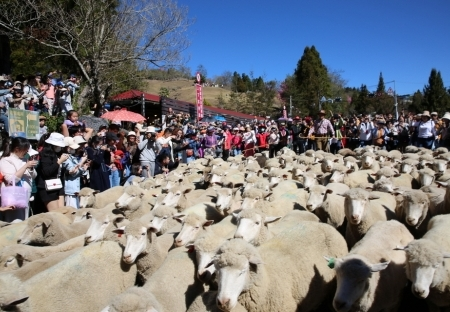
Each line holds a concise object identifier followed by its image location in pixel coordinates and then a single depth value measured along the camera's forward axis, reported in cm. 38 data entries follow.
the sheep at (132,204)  542
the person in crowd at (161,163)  898
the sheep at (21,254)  374
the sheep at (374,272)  294
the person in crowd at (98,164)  701
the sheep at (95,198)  618
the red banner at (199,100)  2376
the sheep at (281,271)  287
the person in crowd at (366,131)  1270
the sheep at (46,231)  431
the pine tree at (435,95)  5259
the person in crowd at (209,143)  1306
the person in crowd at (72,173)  604
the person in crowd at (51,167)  546
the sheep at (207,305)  290
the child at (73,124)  688
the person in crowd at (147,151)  832
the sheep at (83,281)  307
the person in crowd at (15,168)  473
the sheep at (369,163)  790
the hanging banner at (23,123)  640
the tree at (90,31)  1448
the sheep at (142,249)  358
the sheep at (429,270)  294
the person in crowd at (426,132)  1060
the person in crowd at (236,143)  1450
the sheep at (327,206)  485
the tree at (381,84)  7014
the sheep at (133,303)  242
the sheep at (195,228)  396
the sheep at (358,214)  426
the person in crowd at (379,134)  1265
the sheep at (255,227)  372
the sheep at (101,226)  414
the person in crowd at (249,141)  1427
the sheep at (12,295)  250
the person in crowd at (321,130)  1122
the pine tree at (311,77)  4738
